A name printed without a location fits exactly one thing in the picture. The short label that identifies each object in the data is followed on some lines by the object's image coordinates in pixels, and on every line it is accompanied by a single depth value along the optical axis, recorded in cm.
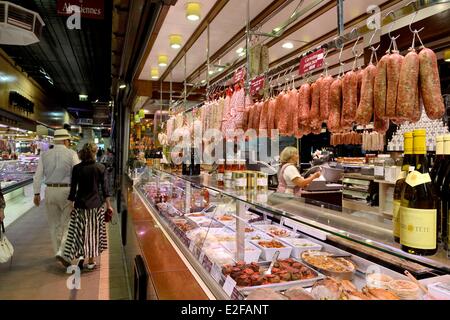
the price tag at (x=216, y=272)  190
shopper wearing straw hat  533
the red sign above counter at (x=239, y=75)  346
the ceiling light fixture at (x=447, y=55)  466
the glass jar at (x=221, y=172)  303
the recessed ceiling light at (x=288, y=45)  536
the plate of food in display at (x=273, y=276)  175
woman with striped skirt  505
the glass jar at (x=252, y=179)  263
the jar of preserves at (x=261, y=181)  263
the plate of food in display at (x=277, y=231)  265
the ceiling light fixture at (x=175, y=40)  484
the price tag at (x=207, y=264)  205
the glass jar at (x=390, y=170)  529
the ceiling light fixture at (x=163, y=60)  592
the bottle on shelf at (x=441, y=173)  112
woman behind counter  530
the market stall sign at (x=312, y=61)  223
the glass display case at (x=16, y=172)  805
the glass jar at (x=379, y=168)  577
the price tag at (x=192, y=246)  247
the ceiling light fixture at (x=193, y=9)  382
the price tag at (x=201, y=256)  221
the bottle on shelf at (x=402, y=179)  117
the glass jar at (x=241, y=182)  260
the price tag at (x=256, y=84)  298
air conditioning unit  516
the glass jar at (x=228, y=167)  295
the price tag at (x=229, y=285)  169
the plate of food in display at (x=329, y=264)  185
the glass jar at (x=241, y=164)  330
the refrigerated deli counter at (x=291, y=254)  148
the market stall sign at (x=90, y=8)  507
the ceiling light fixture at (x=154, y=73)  696
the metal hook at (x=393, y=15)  170
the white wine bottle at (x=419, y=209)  103
